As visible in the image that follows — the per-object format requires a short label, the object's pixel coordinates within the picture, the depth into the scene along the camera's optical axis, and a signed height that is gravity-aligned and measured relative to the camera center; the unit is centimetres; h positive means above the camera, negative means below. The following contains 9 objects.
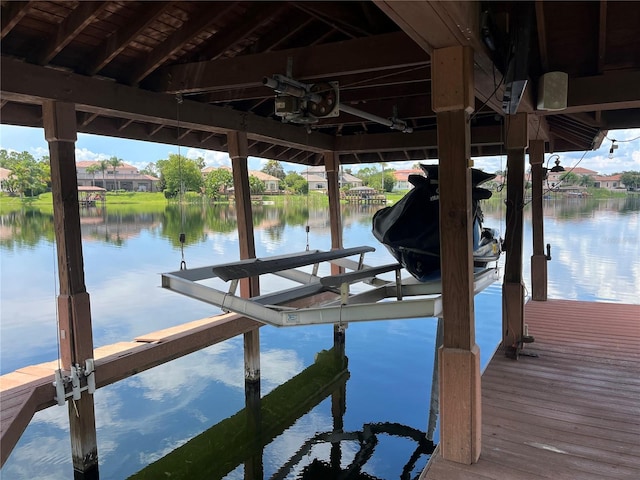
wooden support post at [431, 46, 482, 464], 267 -37
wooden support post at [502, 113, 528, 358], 484 -47
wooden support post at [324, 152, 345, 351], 840 +12
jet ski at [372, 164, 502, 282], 464 -26
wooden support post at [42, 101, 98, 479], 415 -34
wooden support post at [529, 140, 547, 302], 754 -51
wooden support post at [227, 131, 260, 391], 607 +10
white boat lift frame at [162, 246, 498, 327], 344 -79
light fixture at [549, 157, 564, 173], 788 +44
